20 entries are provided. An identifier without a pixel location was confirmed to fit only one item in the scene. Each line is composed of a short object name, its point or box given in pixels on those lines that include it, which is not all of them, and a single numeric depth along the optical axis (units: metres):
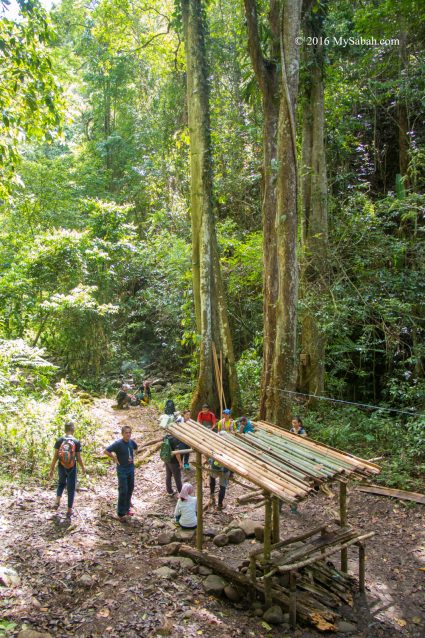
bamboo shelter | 5.44
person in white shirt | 7.49
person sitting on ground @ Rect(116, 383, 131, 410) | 15.31
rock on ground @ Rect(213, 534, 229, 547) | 7.15
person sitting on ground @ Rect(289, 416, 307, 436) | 8.64
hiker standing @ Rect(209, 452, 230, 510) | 8.29
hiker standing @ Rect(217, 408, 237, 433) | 8.81
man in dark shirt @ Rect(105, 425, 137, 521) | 7.70
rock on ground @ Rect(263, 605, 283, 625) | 5.47
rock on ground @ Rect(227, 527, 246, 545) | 7.29
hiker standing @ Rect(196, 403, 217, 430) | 9.84
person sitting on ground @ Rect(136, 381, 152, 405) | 15.91
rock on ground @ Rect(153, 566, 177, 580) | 5.97
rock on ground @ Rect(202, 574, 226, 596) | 5.85
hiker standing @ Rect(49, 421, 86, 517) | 7.51
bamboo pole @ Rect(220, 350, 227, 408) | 12.37
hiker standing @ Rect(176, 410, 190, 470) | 8.97
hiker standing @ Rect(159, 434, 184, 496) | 8.48
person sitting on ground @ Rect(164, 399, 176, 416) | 9.96
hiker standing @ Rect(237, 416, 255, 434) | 8.38
